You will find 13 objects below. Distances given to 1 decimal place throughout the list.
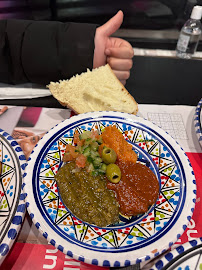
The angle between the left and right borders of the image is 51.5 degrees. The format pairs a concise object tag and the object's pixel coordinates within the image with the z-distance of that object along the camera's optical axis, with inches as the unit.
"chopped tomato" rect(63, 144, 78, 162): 11.6
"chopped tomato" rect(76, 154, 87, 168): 11.1
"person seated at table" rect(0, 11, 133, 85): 17.6
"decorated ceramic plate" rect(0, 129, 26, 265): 8.5
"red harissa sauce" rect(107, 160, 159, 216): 10.0
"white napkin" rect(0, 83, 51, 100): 18.5
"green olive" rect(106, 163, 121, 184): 10.7
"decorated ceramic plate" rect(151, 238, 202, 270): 7.9
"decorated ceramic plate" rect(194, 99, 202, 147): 12.4
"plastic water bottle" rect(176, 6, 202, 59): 26.2
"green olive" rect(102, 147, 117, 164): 11.2
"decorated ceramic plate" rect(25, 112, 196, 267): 8.4
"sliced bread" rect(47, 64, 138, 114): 15.0
